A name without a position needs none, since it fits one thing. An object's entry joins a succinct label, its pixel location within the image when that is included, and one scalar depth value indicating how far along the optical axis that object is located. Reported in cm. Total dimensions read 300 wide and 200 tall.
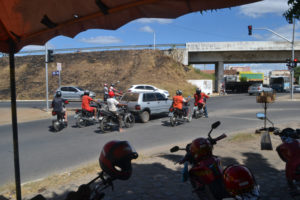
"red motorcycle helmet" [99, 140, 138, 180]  250
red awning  238
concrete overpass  3894
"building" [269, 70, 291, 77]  14285
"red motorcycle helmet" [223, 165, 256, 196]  249
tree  477
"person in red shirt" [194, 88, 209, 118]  1423
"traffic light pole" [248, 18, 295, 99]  2650
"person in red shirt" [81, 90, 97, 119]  1195
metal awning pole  334
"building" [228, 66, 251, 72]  13838
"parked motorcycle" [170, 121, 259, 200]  253
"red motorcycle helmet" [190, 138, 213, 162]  318
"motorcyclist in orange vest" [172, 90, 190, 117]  1223
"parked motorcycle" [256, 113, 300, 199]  359
